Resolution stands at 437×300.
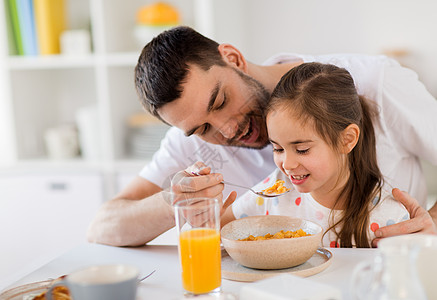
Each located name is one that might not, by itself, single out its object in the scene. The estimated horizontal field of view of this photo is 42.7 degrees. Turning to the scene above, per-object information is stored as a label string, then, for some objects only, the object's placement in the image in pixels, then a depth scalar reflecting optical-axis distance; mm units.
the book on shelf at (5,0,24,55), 2877
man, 1493
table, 1055
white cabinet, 2812
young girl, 1377
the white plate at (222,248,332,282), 1067
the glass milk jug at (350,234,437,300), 750
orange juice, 988
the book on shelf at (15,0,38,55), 2852
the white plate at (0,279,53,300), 1048
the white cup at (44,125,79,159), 2982
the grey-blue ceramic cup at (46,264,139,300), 800
